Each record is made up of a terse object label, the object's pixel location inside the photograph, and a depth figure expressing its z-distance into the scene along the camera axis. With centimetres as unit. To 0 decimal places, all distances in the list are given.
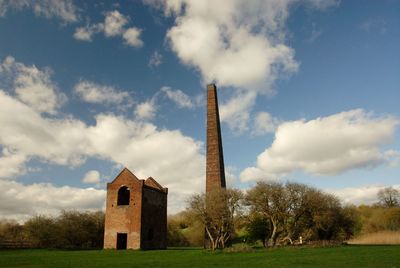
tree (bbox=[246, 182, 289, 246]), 3656
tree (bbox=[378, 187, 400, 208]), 7088
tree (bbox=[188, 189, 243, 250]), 3297
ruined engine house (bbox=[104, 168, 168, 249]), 3559
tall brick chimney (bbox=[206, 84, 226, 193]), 4006
